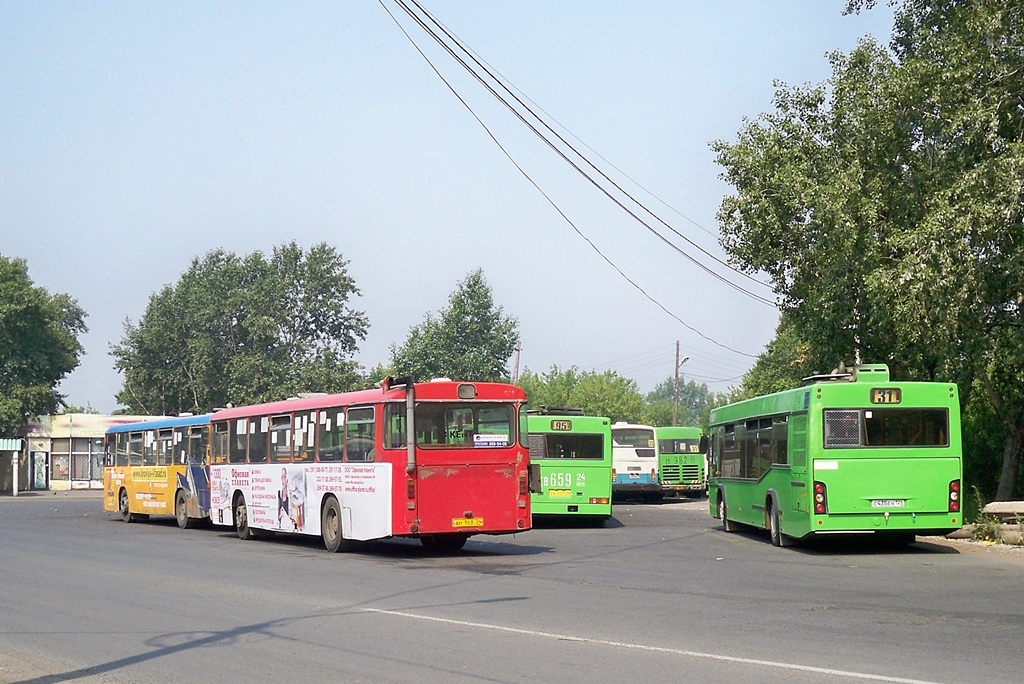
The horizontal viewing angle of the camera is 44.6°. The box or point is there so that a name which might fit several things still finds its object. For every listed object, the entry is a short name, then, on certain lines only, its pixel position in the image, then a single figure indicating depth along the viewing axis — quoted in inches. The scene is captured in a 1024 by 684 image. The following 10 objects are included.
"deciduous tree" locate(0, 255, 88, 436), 3142.2
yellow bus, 1228.5
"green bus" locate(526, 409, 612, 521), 1232.8
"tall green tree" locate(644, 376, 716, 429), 5503.4
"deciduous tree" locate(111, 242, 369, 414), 3750.0
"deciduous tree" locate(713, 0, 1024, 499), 916.0
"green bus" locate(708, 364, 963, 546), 820.6
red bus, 809.5
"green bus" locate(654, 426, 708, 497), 2080.5
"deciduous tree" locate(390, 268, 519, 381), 4030.5
